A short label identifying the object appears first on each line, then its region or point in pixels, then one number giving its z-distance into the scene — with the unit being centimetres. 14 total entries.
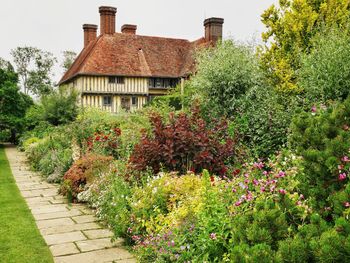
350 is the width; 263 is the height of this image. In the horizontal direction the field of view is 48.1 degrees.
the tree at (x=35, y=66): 5150
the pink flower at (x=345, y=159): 302
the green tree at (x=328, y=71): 781
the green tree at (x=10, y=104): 2498
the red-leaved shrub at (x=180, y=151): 652
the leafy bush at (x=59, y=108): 1956
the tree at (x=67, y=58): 5500
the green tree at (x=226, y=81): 1048
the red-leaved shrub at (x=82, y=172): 816
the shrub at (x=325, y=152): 308
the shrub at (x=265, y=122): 813
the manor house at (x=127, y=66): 2844
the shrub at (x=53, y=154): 1082
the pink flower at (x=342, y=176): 292
